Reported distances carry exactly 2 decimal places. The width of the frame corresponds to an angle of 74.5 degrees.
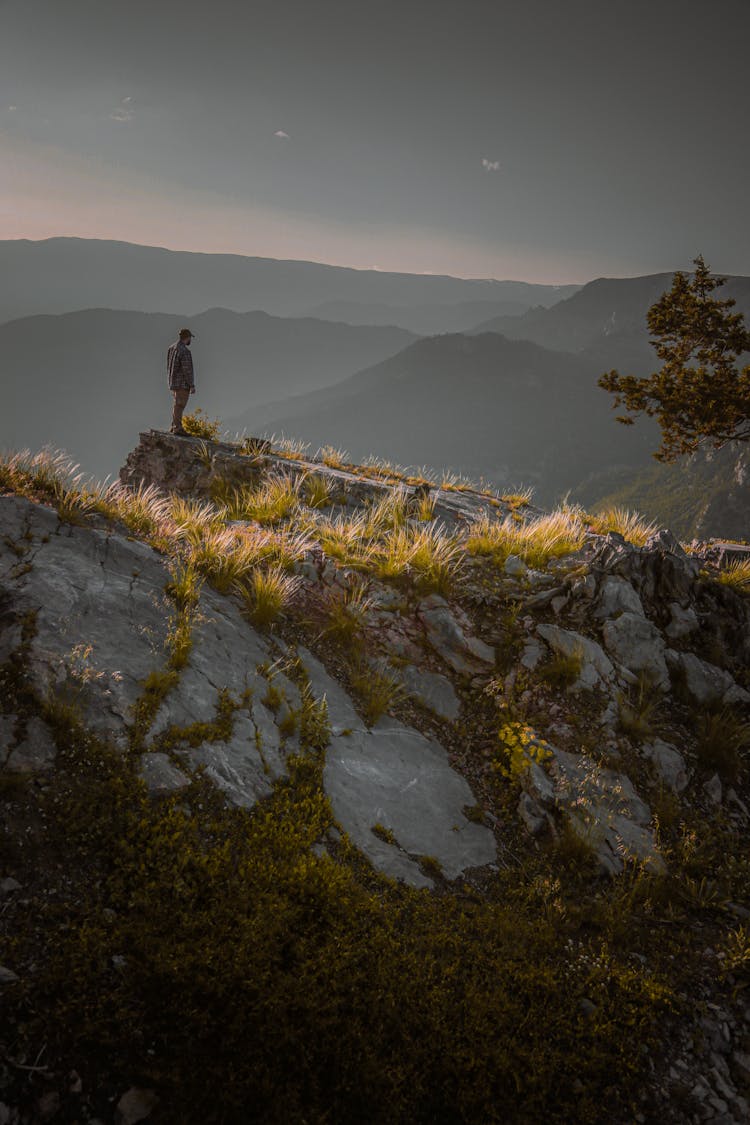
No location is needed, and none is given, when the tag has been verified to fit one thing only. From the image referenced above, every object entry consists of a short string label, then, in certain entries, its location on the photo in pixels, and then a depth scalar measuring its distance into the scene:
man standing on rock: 12.95
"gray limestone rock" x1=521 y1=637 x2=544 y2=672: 6.01
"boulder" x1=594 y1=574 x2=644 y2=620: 6.68
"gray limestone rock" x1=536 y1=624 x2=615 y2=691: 5.87
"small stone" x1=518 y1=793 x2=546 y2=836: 4.69
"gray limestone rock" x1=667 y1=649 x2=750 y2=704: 6.20
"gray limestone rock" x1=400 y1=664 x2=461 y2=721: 5.81
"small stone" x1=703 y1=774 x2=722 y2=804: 5.21
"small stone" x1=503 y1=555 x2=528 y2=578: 7.23
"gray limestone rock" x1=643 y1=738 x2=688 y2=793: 5.26
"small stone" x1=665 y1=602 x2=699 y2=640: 6.86
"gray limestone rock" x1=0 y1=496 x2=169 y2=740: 3.97
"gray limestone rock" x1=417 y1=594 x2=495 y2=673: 6.20
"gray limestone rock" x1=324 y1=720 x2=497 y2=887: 4.25
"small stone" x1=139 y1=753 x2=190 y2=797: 3.62
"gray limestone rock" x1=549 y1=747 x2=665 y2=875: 4.49
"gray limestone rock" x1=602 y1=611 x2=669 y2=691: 6.25
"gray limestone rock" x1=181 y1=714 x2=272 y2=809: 3.94
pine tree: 14.16
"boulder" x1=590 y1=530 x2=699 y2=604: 7.15
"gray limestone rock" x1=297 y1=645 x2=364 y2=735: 5.19
